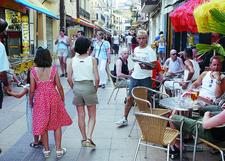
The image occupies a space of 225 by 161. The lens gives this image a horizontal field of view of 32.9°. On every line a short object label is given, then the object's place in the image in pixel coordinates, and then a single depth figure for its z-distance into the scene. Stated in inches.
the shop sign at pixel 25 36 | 645.9
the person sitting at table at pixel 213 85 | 222.2
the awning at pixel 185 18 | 240.8
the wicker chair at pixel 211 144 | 163.4
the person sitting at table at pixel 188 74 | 285.6
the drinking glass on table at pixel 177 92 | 211.0
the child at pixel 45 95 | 195.6
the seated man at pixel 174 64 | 357.1
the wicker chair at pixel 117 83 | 343.5
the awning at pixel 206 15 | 190.5
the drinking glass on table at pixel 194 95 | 216.8
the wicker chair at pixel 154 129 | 163.8
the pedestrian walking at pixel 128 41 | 1166.5
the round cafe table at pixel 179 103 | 193.5
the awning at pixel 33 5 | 506.9
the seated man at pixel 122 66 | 324.2
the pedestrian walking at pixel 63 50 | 543.9
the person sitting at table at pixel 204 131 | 166.6
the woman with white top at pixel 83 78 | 210.4
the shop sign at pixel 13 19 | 572.1
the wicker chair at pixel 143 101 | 219.0
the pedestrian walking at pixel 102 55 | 448.9
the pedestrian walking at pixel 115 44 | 1047.7
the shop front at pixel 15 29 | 557.0
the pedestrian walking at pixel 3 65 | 186.7
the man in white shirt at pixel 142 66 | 253.3
